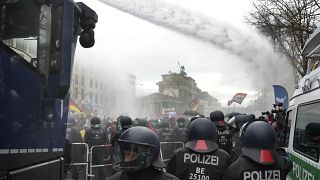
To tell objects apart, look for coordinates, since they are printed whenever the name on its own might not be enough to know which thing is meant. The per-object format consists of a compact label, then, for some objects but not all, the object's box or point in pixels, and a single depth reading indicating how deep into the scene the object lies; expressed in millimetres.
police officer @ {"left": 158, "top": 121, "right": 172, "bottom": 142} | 9981
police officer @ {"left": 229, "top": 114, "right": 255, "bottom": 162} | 4595
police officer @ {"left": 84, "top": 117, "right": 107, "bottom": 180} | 7440
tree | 13226
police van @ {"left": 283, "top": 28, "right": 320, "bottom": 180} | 3023
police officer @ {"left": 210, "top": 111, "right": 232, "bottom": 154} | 5207
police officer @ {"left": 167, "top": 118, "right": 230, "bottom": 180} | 2613
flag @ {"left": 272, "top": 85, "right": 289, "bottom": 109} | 7965
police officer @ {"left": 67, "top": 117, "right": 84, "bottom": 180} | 7328
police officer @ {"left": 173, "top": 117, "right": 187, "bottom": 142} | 10068
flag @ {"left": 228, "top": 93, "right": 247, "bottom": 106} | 15674
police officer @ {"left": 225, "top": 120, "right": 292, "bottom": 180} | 2342
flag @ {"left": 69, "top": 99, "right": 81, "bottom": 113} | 13206
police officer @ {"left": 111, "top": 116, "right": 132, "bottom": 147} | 5131
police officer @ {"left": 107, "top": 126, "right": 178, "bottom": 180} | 1731
